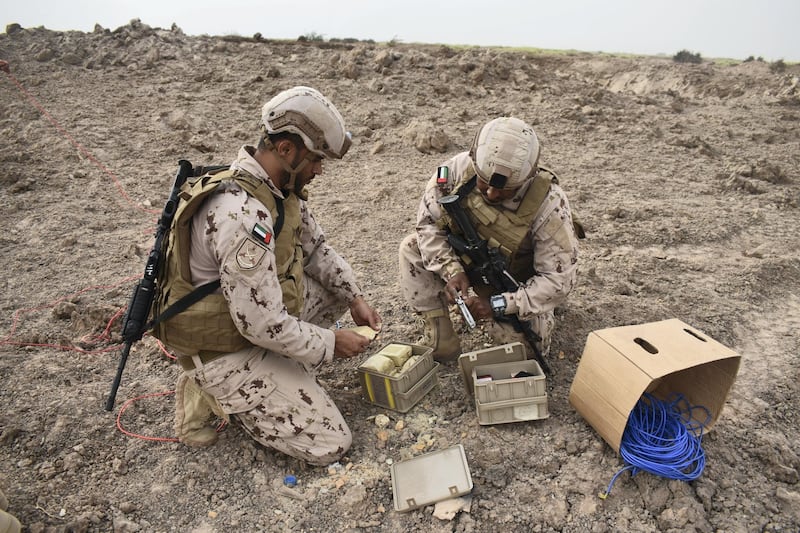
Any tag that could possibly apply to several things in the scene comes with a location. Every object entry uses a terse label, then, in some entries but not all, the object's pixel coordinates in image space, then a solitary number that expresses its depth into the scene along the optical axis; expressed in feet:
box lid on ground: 8.82
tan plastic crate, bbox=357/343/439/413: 10.68
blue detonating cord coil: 8.84
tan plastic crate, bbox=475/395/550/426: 10.09
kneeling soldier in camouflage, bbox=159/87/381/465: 8.62
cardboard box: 8.63
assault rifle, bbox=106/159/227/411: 8.88
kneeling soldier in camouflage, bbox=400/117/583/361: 10.64
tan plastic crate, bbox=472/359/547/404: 9.93
